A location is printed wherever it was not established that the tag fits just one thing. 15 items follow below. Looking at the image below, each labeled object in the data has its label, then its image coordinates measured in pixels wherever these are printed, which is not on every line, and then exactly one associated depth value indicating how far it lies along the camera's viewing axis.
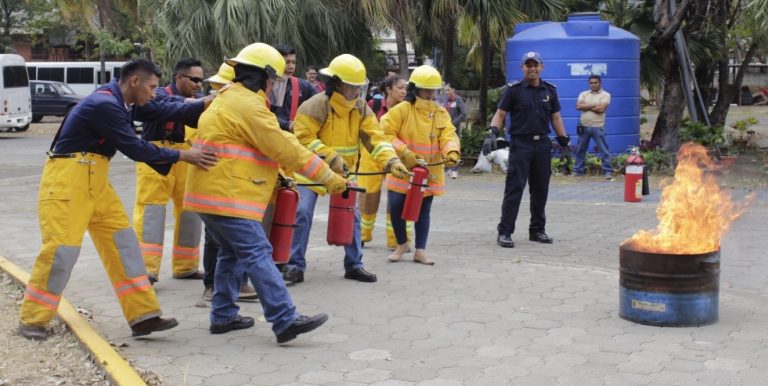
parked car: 35.84
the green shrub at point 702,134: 18.17
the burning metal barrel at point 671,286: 6.21
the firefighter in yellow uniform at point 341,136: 7.49
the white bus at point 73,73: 40.34
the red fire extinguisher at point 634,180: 12.91
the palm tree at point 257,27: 17.80
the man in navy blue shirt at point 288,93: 8.59
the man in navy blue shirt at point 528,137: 9.52
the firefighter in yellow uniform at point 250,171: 5.82
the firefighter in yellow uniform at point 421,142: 8.64
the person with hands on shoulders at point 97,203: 5.91
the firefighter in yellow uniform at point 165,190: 7.61
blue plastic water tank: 16.95
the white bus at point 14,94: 29.42
